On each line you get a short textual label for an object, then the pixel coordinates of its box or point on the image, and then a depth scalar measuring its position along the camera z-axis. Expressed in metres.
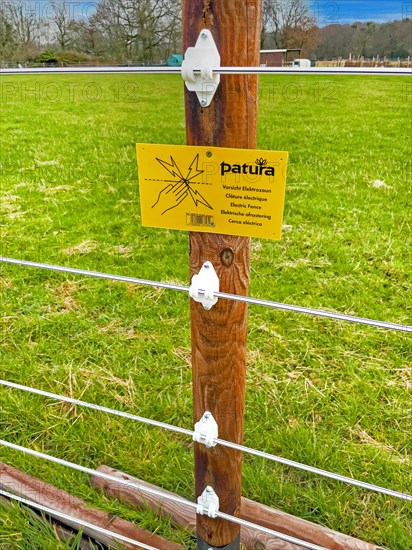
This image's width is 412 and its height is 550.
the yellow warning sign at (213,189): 0.77
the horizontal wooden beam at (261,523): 1.16
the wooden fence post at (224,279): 0.73
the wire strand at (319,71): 0.71
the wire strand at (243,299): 0.77
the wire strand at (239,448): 0.87
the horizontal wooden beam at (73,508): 1.17
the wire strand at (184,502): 0.96
